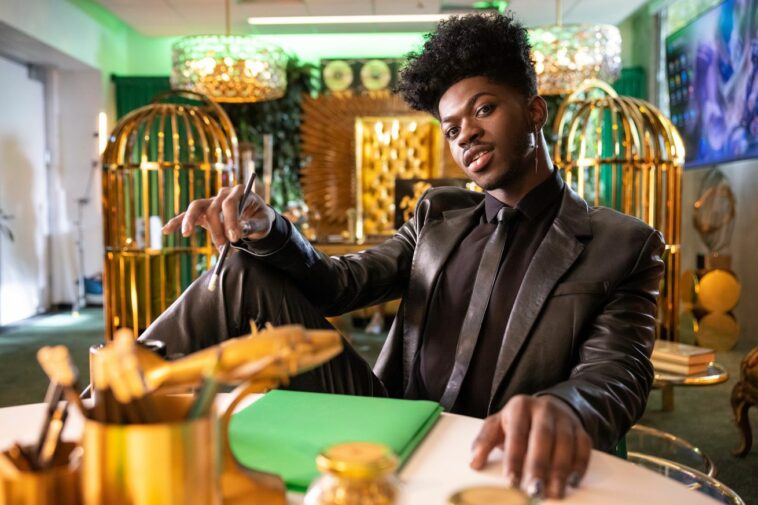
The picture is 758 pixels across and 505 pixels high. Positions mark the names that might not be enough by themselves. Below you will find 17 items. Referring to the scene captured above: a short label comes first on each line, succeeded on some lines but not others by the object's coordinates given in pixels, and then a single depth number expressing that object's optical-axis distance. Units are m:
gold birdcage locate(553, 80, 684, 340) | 3.70
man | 1.35
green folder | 0.79
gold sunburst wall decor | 8.33
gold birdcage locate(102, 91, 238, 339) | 3.77
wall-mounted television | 5.39
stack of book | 2.64
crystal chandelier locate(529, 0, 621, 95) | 5.19
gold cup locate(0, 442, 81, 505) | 0.53
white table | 0.73
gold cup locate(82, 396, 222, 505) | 0.51
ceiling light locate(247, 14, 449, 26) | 7.63
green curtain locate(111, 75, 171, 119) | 8.52
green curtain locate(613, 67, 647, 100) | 8.38
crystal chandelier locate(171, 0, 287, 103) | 5.46
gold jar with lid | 0.53
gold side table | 2.58
